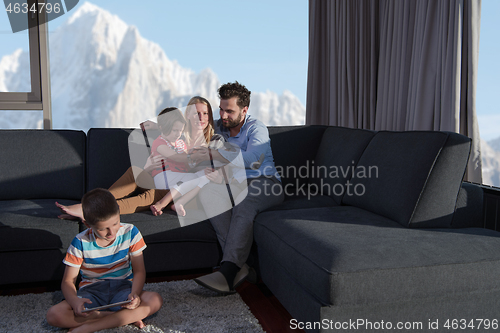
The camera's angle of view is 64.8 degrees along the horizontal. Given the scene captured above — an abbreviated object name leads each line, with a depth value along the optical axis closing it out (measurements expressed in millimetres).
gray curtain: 2295
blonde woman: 2068
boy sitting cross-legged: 1506
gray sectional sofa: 1327
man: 1891
